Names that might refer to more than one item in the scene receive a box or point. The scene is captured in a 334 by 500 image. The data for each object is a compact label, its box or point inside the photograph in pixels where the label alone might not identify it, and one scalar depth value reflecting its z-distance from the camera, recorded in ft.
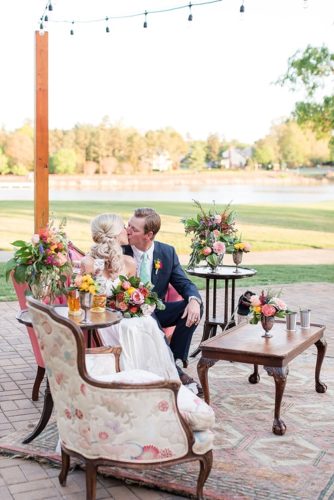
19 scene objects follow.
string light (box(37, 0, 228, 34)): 24.64
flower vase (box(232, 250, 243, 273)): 21.38
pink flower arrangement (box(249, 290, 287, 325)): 15.67
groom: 18.17
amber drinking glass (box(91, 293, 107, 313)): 14.35
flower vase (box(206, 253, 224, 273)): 21.06
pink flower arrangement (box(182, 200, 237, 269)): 21.11
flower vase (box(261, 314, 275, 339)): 15.96
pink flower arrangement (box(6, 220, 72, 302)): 15.08
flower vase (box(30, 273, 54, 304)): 15.25
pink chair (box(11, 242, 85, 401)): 16.48
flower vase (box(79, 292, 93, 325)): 13.69
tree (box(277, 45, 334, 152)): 72.59
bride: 15.43
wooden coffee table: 14.53
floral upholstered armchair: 10.57
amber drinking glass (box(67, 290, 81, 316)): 14.14
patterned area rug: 12.01
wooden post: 25.02
